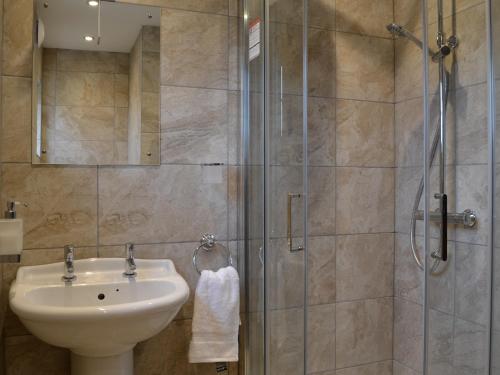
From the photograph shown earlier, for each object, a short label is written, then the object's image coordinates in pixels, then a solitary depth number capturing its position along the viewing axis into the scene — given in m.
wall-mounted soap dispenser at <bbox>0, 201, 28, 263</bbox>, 1.39
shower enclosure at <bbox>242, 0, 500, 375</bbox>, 1.17
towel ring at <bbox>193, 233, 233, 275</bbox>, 1.84
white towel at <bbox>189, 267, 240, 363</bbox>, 1.70
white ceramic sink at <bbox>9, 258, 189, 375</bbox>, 1.24
